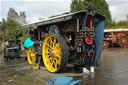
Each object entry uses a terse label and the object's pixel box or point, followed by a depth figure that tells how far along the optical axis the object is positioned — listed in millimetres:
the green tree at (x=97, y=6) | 21624
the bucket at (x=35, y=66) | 5066
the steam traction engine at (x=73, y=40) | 4089
